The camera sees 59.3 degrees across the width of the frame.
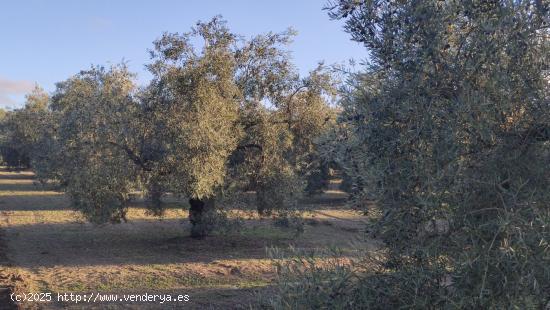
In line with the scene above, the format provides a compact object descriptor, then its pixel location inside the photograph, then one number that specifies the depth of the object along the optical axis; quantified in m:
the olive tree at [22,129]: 47.75
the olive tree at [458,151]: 4.06
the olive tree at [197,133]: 14.95
